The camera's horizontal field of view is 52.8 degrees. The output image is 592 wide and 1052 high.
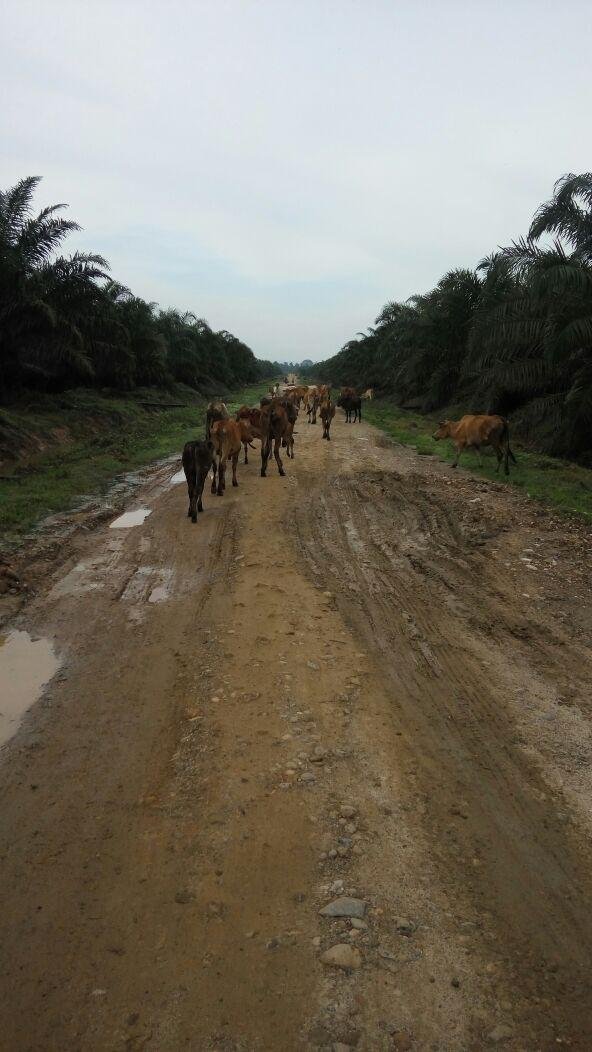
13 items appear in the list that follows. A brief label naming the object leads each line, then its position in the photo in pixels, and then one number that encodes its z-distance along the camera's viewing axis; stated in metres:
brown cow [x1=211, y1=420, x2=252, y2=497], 11.66
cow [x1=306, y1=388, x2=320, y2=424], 26.47
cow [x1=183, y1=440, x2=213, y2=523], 9.73
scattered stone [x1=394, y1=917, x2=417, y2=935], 2.82
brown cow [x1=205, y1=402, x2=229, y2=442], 12.95
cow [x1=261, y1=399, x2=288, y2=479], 13.16
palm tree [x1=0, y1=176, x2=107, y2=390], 19.16
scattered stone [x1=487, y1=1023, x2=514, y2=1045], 2.37
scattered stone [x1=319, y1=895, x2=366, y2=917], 2.90
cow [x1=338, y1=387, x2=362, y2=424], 26.28
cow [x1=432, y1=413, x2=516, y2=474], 13.84
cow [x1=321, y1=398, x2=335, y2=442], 19.77
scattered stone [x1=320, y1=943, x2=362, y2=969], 2.67
